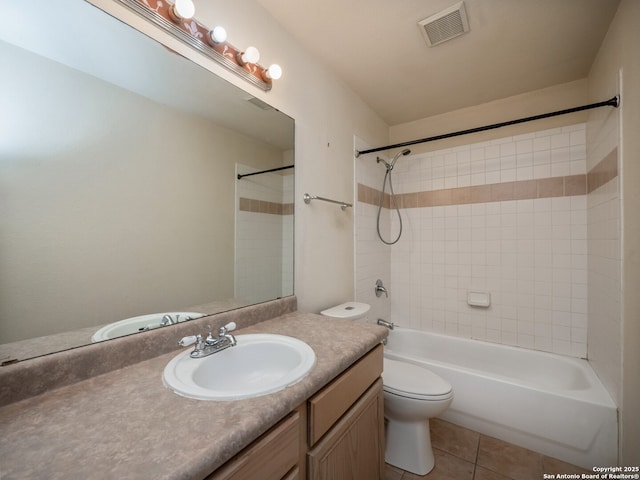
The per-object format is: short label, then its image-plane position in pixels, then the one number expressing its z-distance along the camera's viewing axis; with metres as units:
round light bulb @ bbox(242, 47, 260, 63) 1.19
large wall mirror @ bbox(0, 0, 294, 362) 0.69
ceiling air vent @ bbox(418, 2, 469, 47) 1.35
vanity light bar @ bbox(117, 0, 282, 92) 0.92
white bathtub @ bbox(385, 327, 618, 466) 1.42
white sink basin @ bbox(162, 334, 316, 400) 0.68
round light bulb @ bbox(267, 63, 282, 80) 1.28
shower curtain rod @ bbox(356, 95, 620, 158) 1.38
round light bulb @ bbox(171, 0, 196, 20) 0.92
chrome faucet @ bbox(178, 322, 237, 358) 0.88
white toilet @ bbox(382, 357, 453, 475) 1.40
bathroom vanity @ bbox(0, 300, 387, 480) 0.47
